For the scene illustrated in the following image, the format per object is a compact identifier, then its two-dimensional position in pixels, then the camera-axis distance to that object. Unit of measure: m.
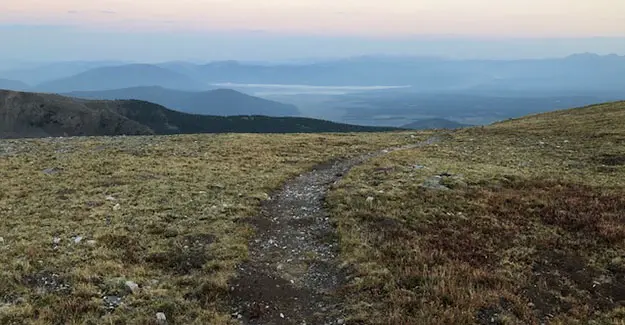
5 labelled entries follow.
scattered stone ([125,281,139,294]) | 11.80
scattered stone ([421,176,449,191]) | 21.99
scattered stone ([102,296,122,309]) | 11.12
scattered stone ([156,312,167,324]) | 10.51
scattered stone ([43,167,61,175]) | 27.05
